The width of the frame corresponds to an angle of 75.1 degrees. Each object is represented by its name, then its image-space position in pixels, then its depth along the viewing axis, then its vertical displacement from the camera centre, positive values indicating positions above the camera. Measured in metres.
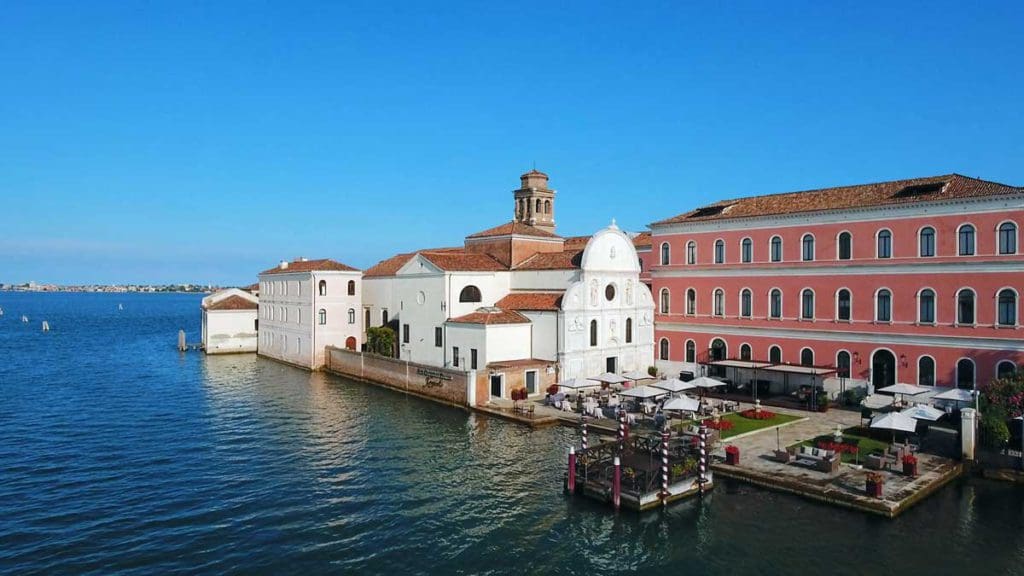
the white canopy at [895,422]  22.49 -4.75
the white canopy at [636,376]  34.46 -4.70
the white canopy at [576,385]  33.47 -4.87
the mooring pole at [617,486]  20.30 -6.04
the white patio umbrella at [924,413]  23.89 -4.68
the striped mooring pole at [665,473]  20.42 -5.69
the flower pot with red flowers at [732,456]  22.88 -5.84
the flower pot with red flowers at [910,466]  21.19 -5.80
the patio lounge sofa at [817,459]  21.69 -5.82
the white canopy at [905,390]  27.89 -4.46
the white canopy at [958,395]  25.98 -4.42
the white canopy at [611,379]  33.00 -4.51
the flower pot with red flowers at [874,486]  19.31 -5.84
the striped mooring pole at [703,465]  21.08 -5.67
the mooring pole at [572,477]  21.45 -6.09
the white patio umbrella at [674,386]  30.09 -4.51
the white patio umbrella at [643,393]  29.44 -4.67
